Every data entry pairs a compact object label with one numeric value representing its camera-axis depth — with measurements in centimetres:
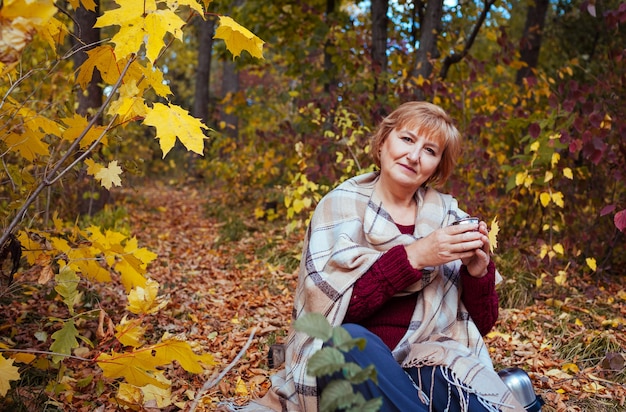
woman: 197
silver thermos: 227
